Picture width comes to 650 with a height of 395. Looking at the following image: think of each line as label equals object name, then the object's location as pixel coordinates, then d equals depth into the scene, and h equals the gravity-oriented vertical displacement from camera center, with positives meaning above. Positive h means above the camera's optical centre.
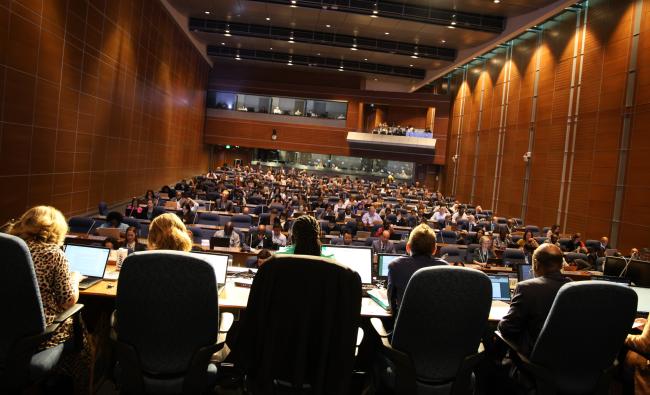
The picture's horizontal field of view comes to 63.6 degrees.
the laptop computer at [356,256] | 5.50 -0.81
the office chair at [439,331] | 3.06 -0.86
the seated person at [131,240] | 6.71 -1.10
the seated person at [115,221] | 9.41 -1.14
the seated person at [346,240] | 9.16 -1.07
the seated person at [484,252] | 9.77 -1.17
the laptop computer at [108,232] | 8.48 -1.21
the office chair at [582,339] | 3.12 -0.85
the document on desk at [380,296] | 4.38 -1.02
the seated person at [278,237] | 9.45 -1.16
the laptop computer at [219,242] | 7.92 -1.12
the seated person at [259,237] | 8.96 -1.15
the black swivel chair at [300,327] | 2.63 -0.78
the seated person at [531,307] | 3.58 -0.76
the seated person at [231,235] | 9.04 -1.17
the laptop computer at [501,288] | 5.27 -0.96
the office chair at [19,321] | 2.87 -0.99
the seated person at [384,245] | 9.34 -1.12
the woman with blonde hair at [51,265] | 3.30 -0.71
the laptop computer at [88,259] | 4.96 -0.99
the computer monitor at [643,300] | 4.98 -0.92
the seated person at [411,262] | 3.73 -0.56
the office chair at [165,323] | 2.80 -0.89
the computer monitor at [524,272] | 6.08 -0.90
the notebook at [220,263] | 4.86 -0.91
